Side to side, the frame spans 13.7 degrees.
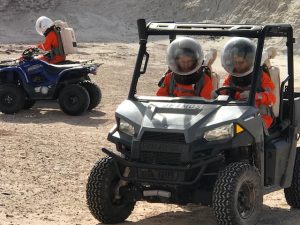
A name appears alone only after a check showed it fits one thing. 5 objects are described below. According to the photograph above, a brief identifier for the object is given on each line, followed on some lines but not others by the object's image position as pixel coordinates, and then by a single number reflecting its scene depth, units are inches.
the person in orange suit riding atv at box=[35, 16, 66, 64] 889.7
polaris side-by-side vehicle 377.0
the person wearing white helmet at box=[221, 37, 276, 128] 414.6
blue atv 858.5
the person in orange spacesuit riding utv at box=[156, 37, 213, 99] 414.8
